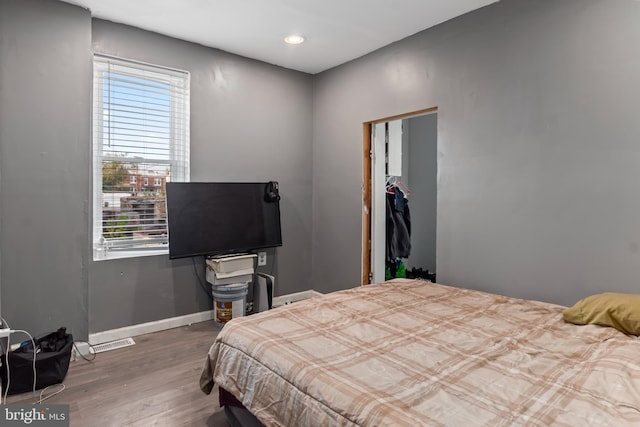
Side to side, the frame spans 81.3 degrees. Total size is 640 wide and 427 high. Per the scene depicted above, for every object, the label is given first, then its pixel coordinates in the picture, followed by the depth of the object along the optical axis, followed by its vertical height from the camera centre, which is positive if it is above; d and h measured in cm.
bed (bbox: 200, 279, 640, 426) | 117 -60
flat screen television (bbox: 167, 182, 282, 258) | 323 -6
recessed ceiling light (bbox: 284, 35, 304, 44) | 332 +156
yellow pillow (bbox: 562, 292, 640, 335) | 176 -49
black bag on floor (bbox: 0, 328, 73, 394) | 229 -97
